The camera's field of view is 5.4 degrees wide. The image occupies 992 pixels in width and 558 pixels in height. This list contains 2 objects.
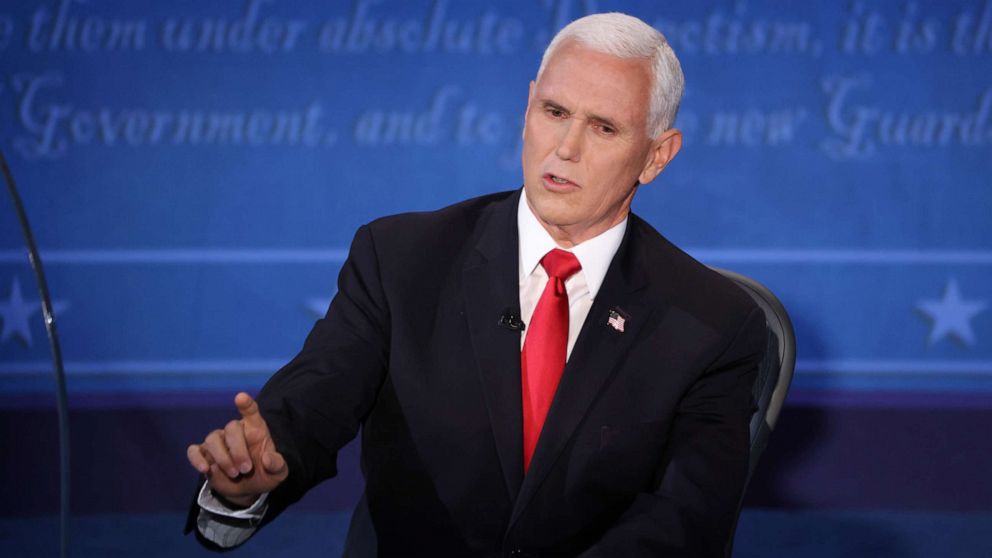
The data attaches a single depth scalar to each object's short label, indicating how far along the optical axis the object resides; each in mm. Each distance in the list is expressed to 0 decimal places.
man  11777
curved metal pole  11677
